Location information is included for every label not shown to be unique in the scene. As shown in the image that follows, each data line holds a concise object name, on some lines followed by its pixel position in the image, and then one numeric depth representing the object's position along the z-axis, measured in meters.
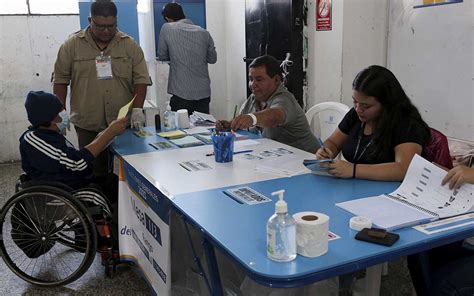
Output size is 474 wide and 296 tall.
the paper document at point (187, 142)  2.60
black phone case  1.22
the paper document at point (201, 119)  3.31
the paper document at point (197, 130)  2.95
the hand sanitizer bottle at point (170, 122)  3.10
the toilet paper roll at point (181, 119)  3.11
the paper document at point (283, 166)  1.96
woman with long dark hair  1.79
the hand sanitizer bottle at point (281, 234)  1.14
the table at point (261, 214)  1.14
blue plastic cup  2.16
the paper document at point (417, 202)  1.40
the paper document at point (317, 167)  1.85
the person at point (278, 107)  2.57
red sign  3.57
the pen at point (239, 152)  2.35
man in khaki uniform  2.98
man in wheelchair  2.23
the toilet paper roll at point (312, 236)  1.16
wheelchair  2.18
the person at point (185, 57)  4.16
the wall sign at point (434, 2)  2.85
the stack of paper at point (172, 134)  2.82
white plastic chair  3.14
